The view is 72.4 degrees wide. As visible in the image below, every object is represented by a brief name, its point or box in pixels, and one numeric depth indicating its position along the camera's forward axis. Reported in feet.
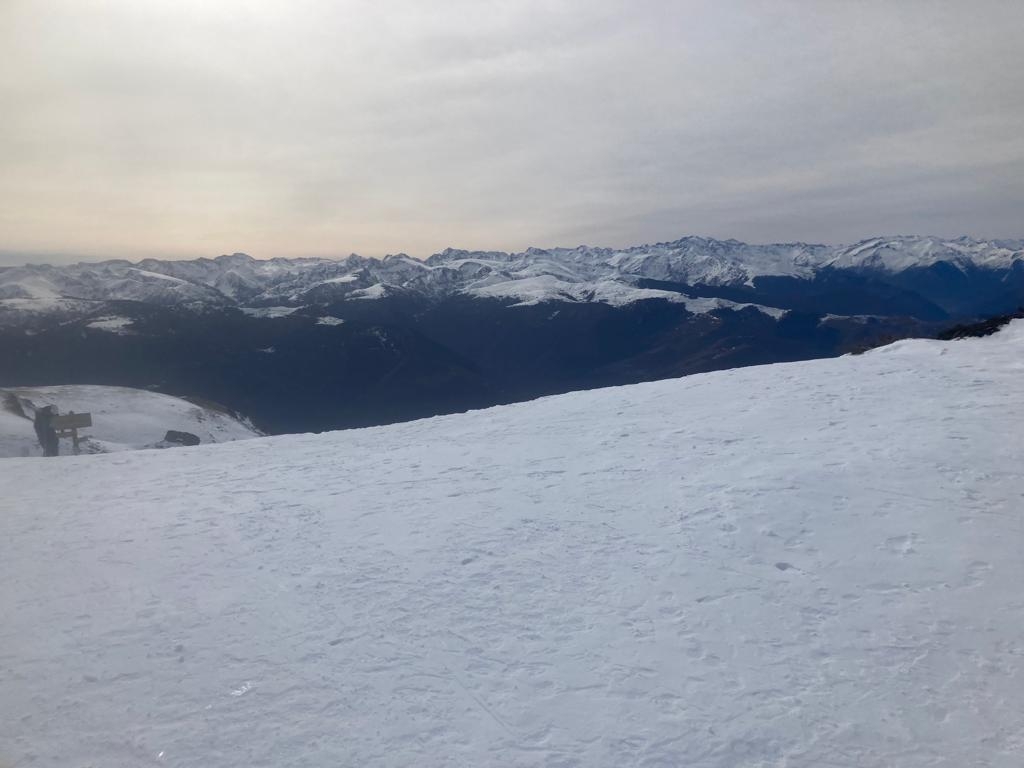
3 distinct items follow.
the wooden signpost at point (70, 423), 103.96
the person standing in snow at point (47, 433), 105.40
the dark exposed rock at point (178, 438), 183.03
